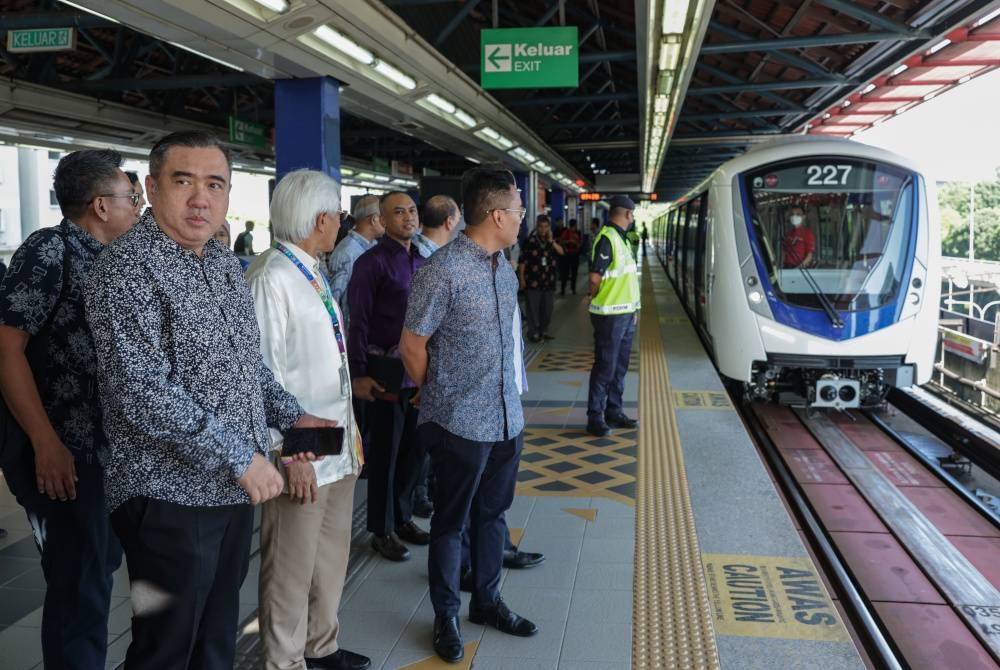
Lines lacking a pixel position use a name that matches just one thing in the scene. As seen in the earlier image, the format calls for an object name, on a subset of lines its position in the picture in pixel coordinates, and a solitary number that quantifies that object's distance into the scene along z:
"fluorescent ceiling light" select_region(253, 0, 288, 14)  5.31
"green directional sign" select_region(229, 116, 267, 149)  12.31
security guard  6.41
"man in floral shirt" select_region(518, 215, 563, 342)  11.58
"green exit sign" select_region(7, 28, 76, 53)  7.96
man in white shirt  2.70
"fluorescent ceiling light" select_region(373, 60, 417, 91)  7.39
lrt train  7.59
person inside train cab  7.94
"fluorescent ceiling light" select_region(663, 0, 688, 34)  6.39
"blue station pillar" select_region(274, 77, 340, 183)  7.30
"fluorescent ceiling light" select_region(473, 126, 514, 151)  12.84
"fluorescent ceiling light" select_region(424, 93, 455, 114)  9.26
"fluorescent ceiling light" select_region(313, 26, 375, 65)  6.15
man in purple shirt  4.03
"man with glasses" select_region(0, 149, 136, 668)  2.50
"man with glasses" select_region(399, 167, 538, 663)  3.09
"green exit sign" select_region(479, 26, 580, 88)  8.40
